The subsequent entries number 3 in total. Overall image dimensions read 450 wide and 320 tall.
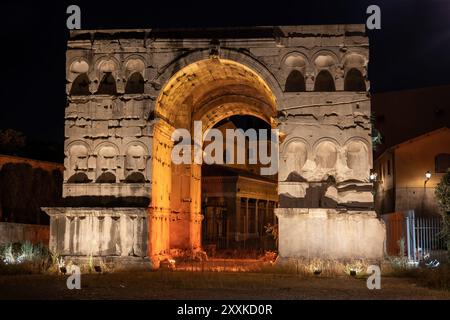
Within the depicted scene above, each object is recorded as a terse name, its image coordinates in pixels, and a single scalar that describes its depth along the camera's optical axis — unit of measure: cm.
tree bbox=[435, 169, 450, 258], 1628
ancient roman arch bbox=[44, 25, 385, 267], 1931
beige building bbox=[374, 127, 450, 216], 3416
